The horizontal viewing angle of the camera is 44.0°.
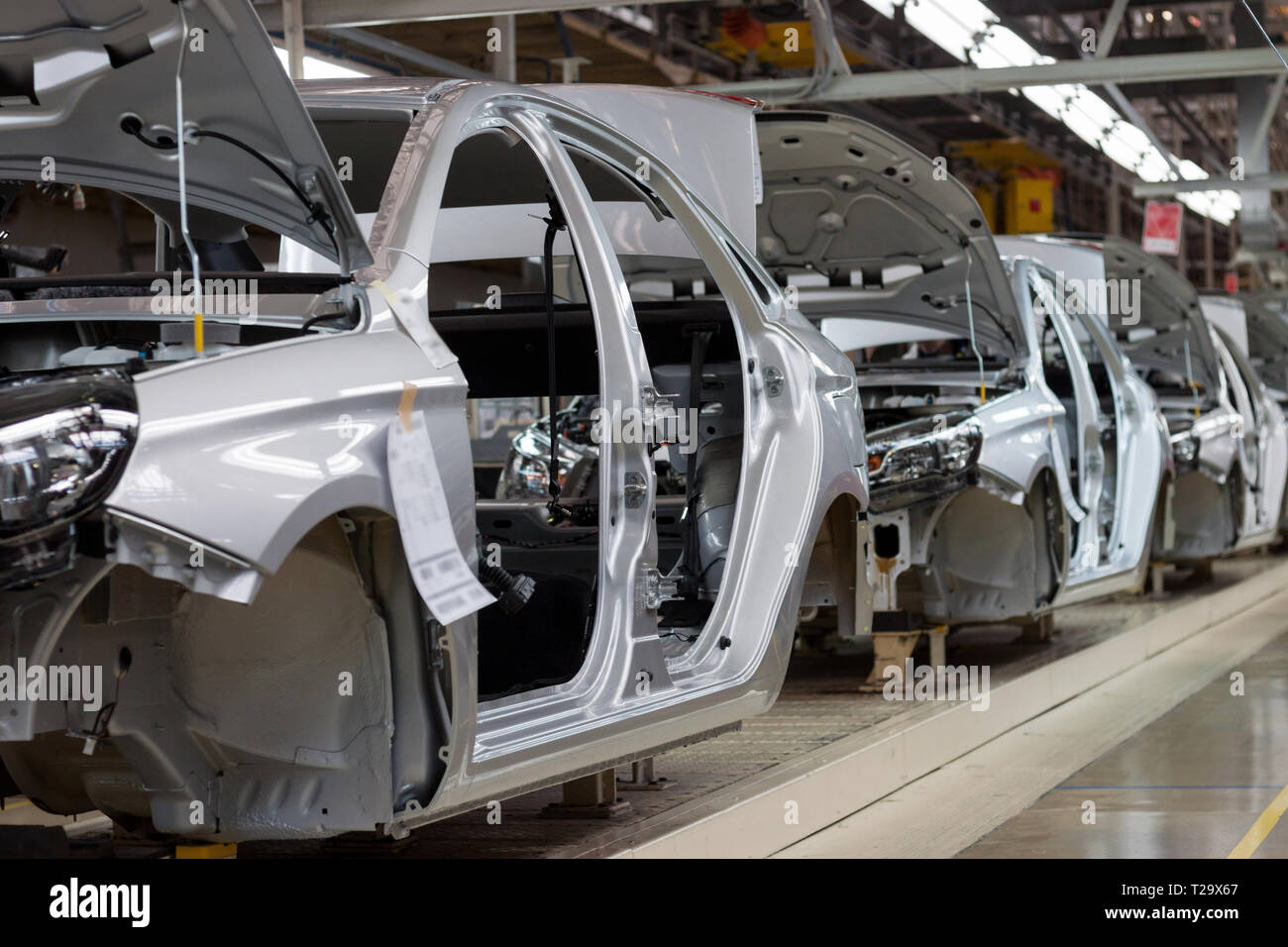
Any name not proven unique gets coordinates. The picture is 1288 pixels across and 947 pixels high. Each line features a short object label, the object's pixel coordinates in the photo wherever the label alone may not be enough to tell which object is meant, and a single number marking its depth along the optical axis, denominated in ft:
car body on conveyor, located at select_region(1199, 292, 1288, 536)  38.42
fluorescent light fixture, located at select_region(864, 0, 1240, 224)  36.17
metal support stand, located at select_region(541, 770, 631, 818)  13.33
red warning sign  58.44
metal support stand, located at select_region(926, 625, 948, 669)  22.55
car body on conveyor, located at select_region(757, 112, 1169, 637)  20.58
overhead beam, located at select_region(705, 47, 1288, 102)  36.96
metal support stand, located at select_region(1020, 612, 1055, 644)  27.37
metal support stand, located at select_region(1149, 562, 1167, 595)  35.65
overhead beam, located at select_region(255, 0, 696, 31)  29.84
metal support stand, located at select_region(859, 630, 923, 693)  21.88
